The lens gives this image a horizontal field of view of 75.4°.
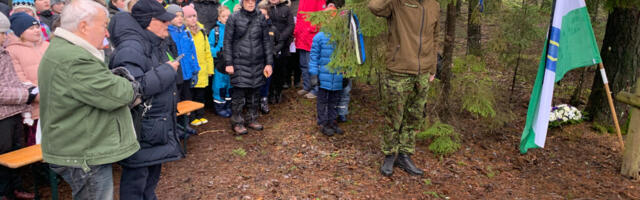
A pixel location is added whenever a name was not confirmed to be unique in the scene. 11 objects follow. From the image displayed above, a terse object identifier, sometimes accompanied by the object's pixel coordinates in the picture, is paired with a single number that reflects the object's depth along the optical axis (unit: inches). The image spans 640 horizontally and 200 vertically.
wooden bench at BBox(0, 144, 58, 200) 150.0
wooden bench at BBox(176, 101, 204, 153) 225.5
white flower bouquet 254.8
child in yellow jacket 255.0
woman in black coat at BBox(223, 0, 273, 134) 243.9
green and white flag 181.2
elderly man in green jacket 105.5
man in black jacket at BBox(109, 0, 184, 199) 126.2
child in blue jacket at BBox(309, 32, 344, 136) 244.2
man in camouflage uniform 181.8
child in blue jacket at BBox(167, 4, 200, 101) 239.9
